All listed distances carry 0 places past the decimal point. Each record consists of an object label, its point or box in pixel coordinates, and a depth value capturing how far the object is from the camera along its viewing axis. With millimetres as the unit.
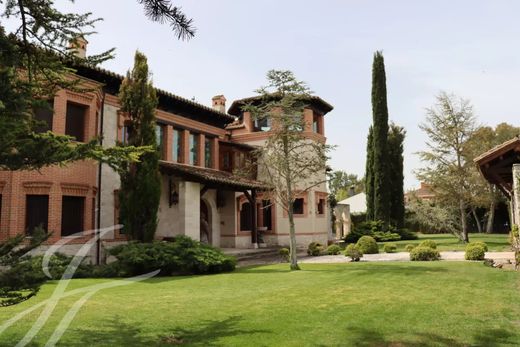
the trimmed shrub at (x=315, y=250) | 21422
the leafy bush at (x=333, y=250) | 21078
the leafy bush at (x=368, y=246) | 20359
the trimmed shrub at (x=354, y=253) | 17016
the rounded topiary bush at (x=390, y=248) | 20562
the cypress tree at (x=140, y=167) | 15625
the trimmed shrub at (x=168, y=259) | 13148
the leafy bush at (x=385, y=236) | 29859
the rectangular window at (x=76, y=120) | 15516
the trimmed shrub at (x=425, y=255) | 16219
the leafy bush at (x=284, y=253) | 19388
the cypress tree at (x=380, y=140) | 32281
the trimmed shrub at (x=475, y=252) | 14969
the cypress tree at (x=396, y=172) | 35031
